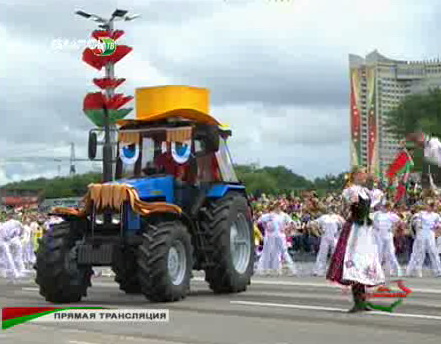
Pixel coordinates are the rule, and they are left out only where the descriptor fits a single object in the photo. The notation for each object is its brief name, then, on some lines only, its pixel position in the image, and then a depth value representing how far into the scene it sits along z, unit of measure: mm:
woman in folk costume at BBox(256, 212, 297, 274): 24234
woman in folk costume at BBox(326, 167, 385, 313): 12883
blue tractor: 15000
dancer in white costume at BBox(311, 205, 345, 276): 23078
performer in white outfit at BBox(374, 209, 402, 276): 22750
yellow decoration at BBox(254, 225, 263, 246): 26809
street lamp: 26119
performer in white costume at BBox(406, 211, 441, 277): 22531
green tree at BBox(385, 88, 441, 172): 78125
